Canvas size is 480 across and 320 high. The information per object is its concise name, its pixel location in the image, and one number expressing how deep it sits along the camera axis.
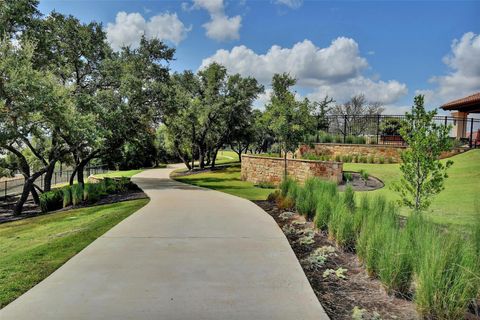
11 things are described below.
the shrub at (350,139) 20.40
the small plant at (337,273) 4.78
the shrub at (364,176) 13.93
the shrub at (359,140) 20.42
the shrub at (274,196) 11.38
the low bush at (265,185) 17.27
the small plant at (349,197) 7.71
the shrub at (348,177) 14.60
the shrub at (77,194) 13.70
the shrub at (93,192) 14.02
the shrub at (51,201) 13.98
